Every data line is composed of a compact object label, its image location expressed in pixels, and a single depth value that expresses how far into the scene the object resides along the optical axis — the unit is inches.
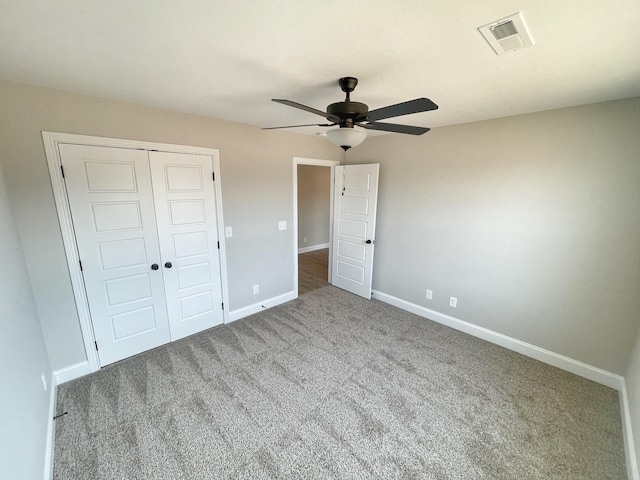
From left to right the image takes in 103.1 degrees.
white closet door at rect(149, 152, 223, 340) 101.5
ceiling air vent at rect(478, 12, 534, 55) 44.1
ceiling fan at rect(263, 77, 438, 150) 59.7
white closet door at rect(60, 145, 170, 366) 85.0
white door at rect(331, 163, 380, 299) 145.3
